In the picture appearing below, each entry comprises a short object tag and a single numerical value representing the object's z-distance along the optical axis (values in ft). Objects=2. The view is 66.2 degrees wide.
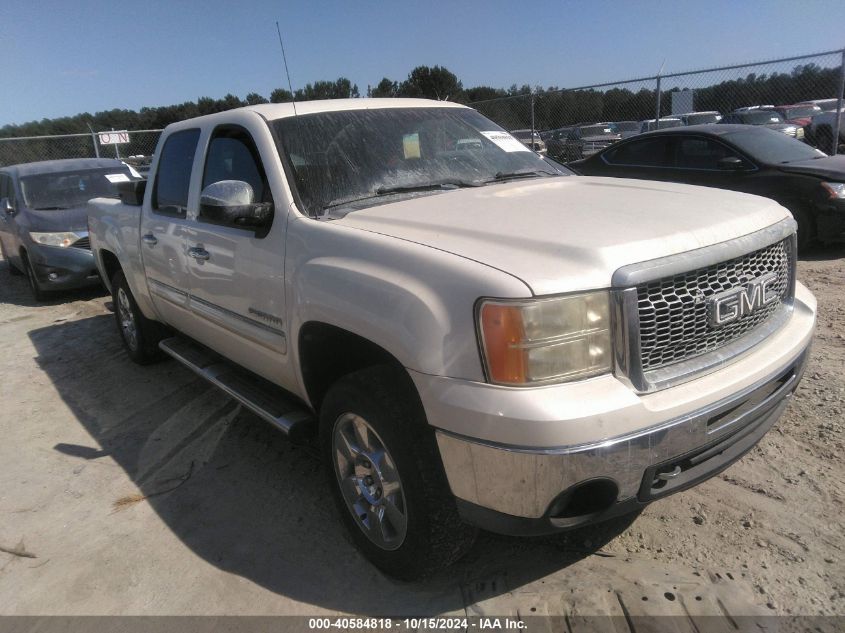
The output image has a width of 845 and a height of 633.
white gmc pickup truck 6.54
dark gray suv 27.04
